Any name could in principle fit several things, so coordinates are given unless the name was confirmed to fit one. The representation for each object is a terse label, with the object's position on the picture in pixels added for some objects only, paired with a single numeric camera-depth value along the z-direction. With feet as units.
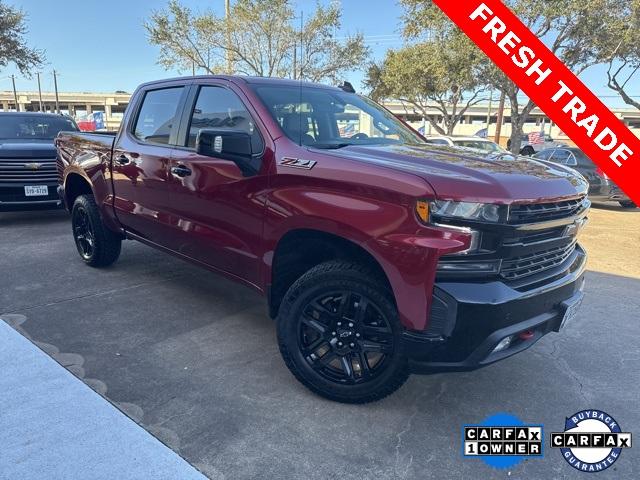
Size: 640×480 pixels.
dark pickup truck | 23.80
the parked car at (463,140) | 37.81
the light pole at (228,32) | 69.26
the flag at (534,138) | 105.10
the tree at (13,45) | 62.39
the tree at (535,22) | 45.68
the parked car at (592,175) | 36.94
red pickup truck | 7.92
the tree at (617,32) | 45.39
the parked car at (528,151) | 51.05
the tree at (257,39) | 67.05
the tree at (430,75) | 53.83
